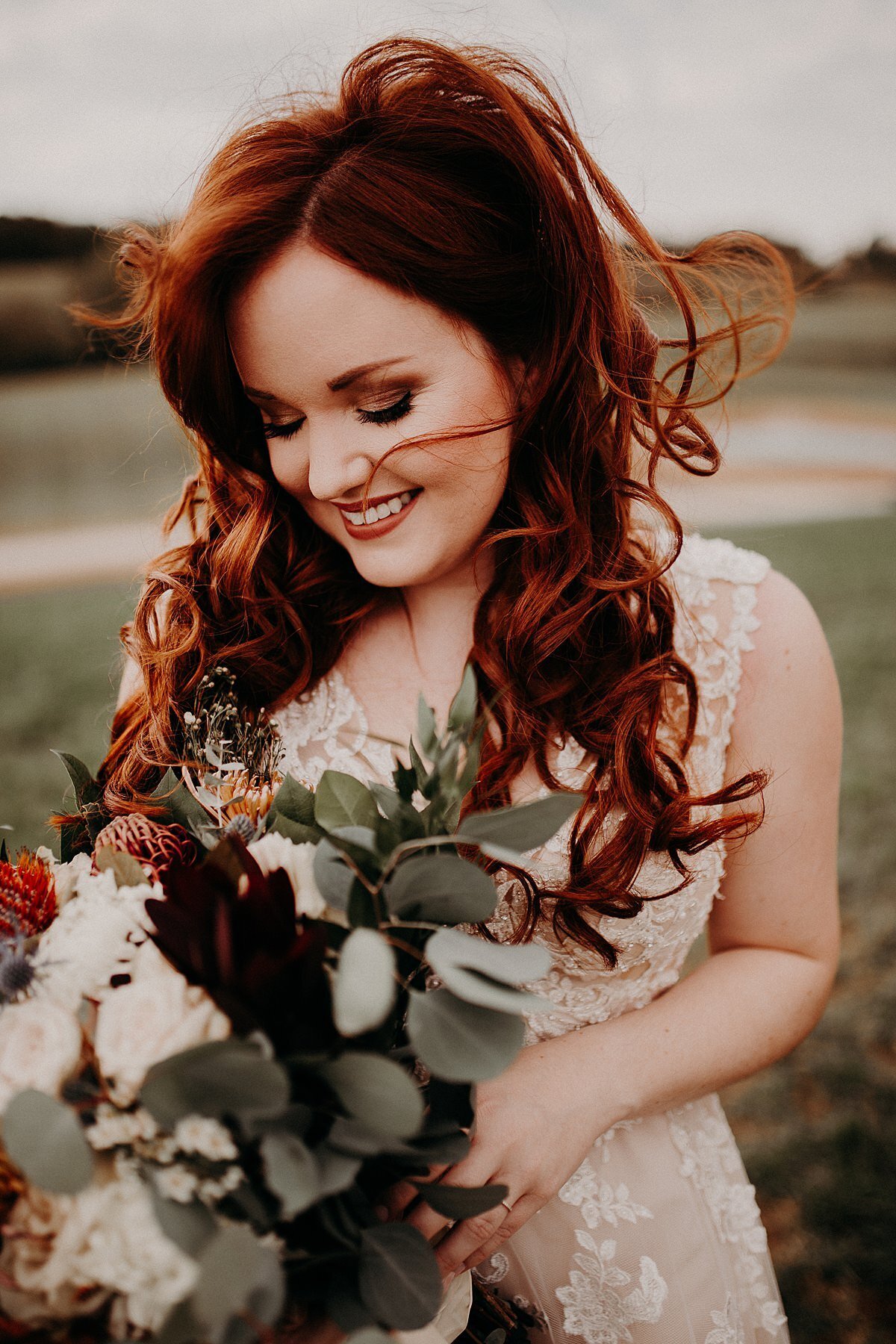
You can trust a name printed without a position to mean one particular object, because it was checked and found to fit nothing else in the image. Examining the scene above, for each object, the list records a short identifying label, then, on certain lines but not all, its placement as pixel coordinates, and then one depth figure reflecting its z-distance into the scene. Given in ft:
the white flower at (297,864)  2.85
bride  4.21
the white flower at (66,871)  3.30
